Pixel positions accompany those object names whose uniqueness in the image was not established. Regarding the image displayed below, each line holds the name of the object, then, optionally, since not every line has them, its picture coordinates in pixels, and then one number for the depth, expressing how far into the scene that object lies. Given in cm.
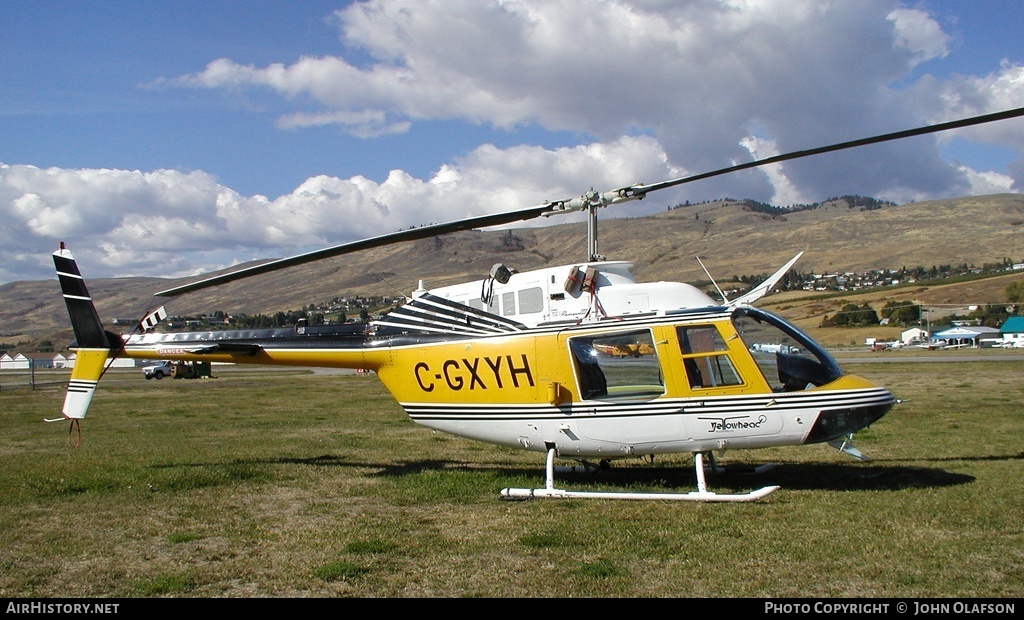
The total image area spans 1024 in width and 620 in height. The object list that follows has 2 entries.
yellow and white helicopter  884
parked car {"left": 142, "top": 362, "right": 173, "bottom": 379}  5196
